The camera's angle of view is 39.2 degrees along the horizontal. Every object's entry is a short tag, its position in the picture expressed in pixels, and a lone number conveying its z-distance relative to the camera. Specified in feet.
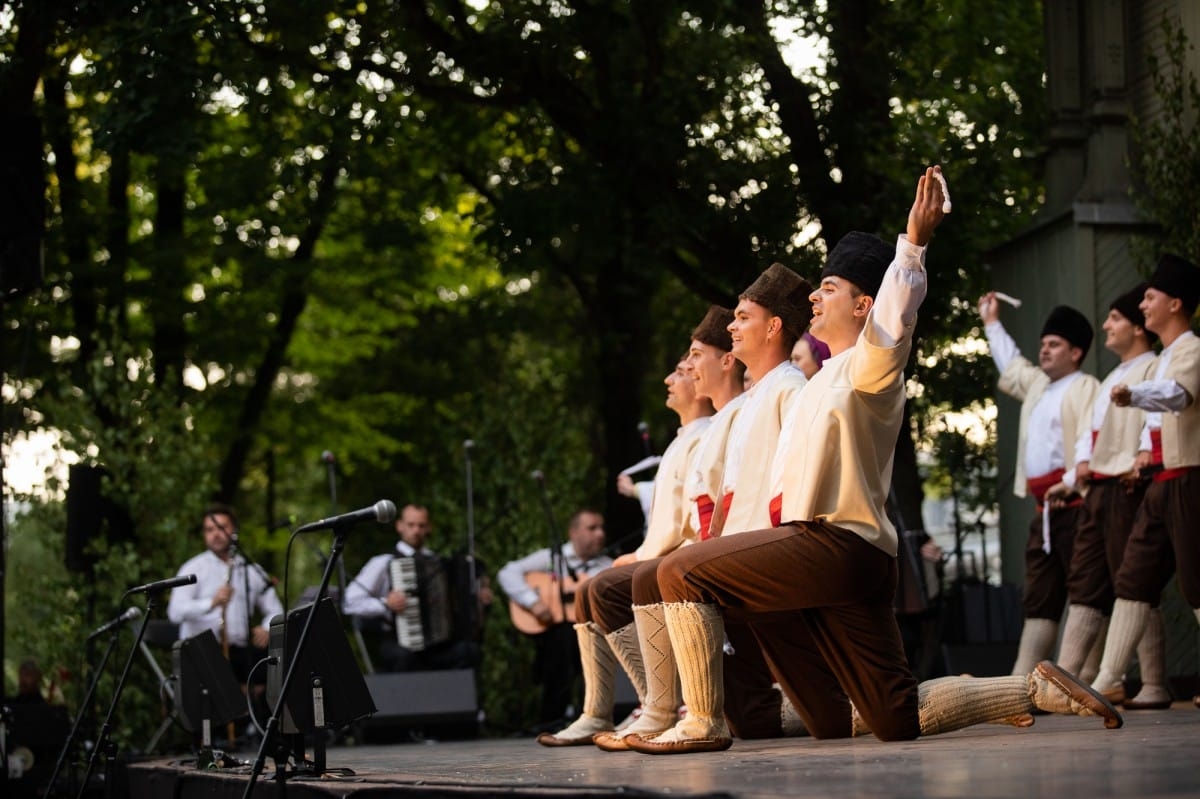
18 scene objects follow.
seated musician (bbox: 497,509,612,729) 43.47
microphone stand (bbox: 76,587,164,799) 24.07
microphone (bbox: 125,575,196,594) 23.46
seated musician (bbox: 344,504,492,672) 42.09
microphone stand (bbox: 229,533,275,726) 38.46
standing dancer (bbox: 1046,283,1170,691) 26.86
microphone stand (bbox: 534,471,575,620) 41.96
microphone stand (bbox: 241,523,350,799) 16.88
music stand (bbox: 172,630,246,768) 24.79
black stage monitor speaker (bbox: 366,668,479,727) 38.83
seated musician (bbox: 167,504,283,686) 40.98
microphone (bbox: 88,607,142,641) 27.36
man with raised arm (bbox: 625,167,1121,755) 17.80
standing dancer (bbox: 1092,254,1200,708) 24.71
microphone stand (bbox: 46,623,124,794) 25.71
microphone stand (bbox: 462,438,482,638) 42.75
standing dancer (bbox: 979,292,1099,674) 28.27
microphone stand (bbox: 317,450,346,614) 39.67
